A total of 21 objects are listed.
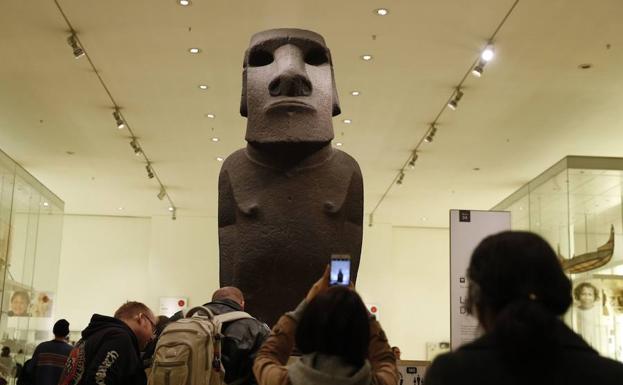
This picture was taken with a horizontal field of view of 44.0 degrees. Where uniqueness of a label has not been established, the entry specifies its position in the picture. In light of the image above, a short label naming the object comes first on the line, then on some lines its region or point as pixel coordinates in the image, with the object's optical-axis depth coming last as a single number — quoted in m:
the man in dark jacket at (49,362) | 7.00
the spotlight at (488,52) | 8.91
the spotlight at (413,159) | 13.40
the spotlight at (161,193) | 16.06
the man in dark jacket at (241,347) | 4.07
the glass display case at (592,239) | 9.57
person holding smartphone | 2.36
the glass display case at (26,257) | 10.65
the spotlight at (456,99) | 10.27
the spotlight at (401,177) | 14.57
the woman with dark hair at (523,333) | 1.69
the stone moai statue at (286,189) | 4.98
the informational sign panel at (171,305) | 18.09
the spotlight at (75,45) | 8.84
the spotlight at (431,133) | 11.99
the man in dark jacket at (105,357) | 3.82
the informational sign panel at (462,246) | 5.37
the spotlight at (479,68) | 9.09
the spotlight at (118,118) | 11.51
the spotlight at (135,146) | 12.92
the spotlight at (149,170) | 14.38
